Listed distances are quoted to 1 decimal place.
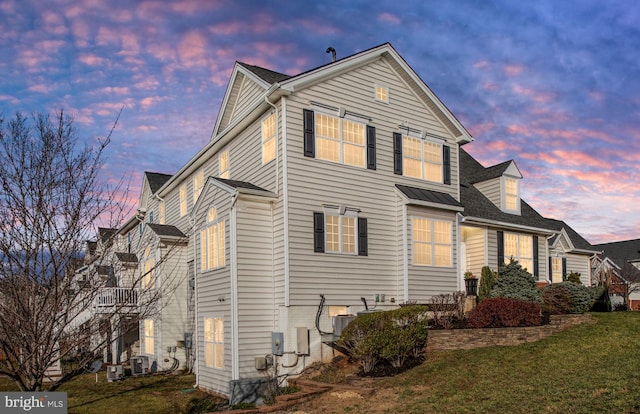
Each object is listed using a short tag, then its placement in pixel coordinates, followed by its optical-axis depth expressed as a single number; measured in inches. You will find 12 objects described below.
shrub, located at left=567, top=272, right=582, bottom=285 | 1015.6
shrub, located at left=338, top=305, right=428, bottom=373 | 585.3
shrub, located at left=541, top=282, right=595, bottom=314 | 789.9
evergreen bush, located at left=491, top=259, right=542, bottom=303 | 809.5
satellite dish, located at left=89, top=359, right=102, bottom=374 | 727.7
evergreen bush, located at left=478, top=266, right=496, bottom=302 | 856.9
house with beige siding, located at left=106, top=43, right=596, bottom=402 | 673.6
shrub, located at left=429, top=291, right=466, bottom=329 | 698.2
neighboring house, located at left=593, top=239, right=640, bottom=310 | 1332.4
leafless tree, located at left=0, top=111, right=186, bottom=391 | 250.2
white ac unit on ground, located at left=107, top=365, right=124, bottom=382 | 922.7
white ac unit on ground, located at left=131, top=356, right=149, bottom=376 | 981.2
